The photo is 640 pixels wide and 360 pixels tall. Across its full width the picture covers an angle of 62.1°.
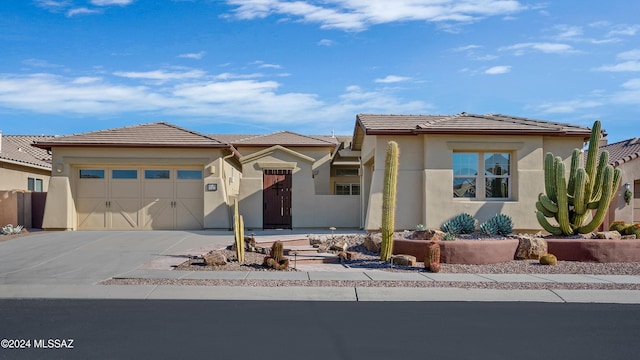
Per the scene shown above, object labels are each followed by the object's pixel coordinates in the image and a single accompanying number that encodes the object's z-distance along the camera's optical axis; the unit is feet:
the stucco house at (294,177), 64.90
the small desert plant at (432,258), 41.98
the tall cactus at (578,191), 50.60
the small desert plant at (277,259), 42.06
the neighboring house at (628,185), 77.20
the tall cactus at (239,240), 44.21
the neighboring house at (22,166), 80.74
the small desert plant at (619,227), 55.47
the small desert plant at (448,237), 48.73
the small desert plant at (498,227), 52.42
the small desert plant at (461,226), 53.36
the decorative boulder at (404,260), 44.16
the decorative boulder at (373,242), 50.75
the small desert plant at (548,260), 45.62
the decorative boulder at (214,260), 42.45
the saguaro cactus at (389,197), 44.96
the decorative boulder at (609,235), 50.29
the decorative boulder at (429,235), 49.42
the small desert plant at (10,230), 64.44
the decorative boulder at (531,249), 47.91
